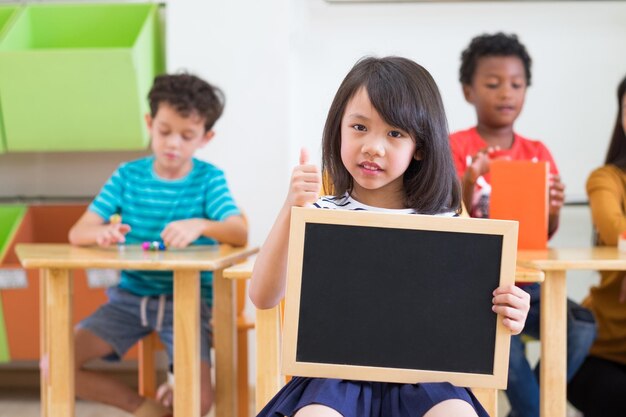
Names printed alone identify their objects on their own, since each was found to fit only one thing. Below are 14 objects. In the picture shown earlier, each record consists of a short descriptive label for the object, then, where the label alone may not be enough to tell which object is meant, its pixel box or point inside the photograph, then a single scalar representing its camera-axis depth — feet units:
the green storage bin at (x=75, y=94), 9.02
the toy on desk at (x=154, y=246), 7.03
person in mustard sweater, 7.28
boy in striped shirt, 7.39
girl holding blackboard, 4.11
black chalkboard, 4.15
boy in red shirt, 7.25
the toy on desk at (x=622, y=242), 6.72
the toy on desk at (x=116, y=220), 7.34
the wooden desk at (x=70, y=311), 6.00
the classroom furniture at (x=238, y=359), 8.11
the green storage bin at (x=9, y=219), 9.78
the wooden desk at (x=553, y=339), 5.95
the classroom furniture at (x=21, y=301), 9.21
